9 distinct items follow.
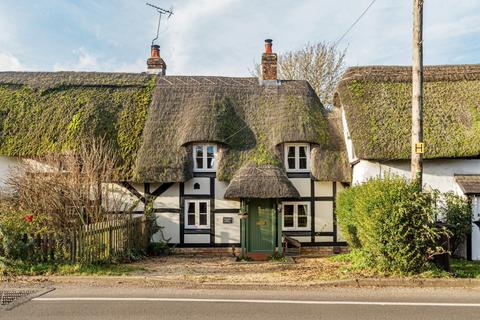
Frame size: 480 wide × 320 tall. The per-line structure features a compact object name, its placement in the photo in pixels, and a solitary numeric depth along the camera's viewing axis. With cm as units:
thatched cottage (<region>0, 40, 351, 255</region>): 1570
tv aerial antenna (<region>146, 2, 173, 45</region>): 2000
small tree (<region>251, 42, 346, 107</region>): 3116
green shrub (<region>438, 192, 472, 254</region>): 1307
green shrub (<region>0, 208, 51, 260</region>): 1074
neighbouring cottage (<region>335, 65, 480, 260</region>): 1409
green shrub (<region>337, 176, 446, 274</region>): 970
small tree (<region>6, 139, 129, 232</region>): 1315
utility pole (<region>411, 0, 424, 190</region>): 1037
